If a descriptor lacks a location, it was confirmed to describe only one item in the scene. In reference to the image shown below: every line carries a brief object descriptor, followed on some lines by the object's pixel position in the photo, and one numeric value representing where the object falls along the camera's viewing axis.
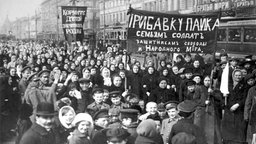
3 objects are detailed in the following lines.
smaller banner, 13.21
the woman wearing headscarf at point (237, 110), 6.27
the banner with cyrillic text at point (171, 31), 6.71
